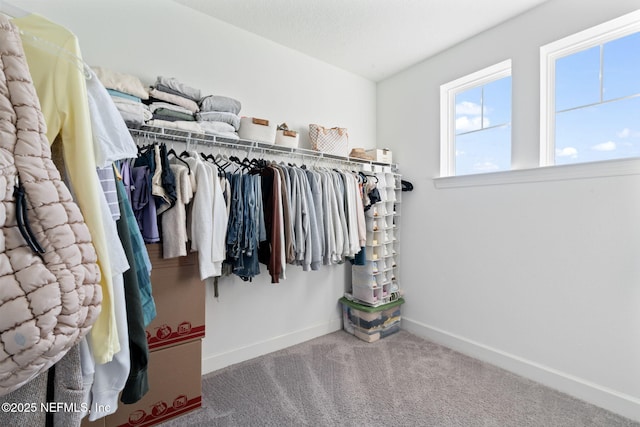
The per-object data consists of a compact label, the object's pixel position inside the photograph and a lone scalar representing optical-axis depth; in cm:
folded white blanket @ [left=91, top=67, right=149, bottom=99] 157
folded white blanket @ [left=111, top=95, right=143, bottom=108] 157
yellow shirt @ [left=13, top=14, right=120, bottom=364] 70
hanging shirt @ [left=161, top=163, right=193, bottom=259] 163
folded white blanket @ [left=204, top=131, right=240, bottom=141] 195
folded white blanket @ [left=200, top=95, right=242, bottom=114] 199
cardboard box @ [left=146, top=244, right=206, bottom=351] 163
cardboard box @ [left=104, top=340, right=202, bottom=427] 157
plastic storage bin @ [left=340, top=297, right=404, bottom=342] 263
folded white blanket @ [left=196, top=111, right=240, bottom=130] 196
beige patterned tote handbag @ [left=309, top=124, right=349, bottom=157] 255
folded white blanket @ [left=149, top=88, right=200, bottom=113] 180
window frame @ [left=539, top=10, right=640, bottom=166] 200
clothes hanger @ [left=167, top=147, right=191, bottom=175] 174
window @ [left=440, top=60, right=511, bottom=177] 239
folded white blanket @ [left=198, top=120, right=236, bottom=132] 195
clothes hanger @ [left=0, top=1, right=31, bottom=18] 69
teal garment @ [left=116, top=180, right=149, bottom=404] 90
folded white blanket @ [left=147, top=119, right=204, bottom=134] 176
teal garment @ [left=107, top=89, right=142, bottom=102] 158
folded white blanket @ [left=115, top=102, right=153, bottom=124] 158
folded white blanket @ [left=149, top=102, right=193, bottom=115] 177
